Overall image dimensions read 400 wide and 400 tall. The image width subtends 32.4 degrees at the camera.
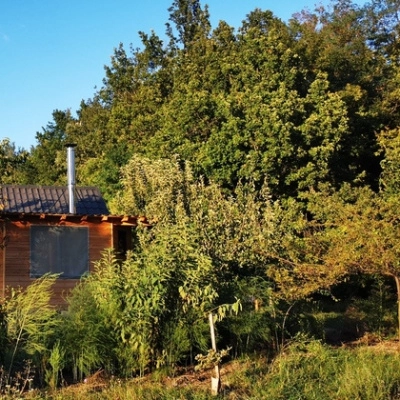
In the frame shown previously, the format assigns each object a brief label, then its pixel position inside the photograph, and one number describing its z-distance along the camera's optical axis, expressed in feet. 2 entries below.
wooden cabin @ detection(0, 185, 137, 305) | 53.31
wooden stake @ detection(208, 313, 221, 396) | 24.09
